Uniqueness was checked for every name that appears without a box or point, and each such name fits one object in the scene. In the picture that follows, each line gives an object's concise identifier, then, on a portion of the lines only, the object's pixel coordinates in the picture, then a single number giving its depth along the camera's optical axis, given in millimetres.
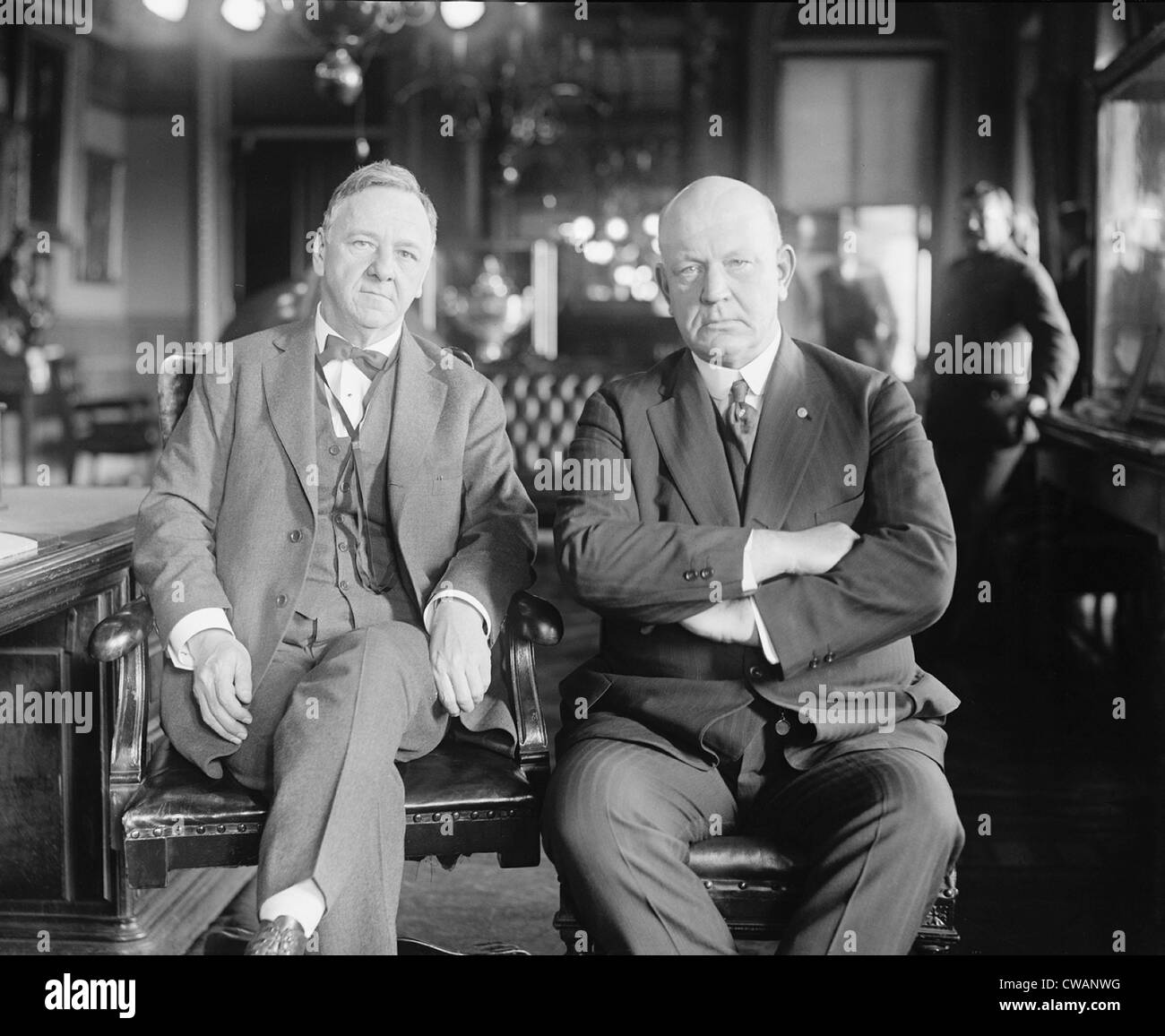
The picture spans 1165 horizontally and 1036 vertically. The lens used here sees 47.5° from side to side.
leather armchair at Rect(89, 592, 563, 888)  2145
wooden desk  2631
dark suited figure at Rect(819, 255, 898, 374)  8500
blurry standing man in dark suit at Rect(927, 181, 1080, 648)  4852
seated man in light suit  2156
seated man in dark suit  1948
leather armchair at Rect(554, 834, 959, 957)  2018
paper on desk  2328
